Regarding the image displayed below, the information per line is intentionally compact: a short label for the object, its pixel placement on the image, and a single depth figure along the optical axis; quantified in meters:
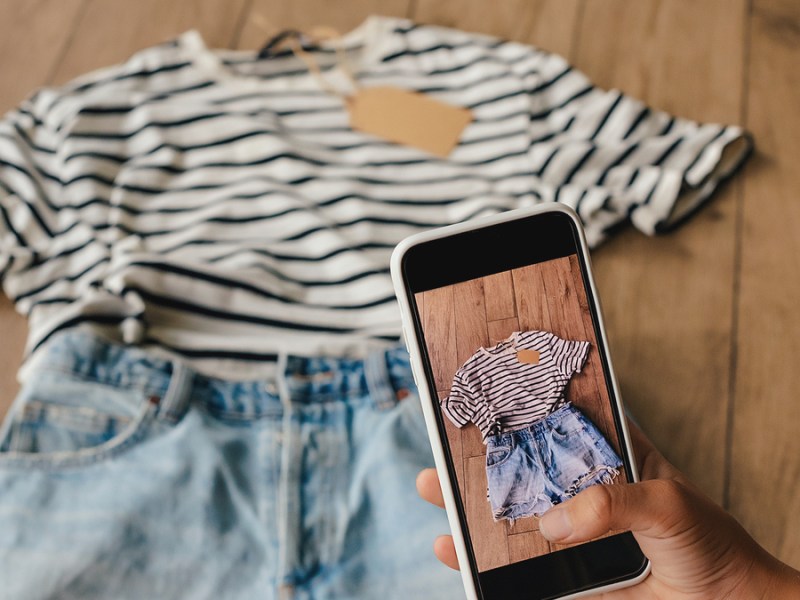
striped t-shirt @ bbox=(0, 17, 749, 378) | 0.60
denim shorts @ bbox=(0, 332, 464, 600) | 0.47
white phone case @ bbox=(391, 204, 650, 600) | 0.38
